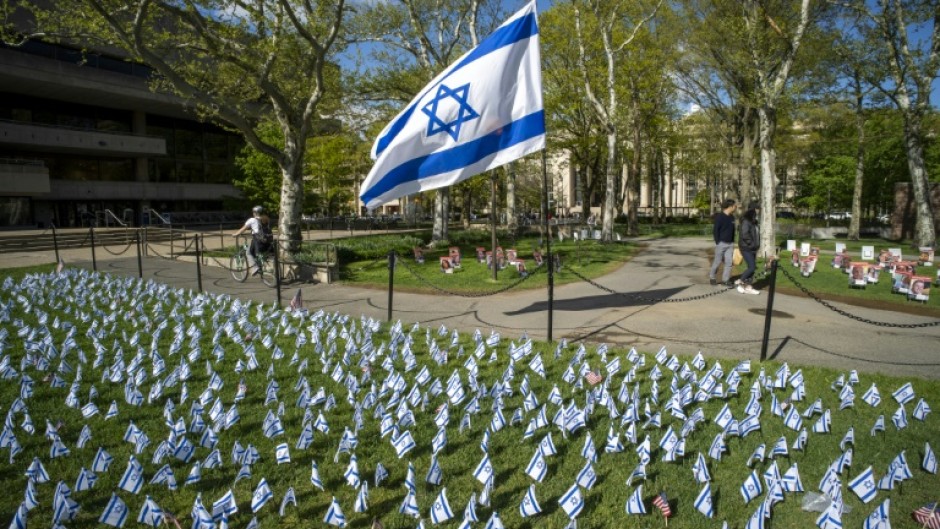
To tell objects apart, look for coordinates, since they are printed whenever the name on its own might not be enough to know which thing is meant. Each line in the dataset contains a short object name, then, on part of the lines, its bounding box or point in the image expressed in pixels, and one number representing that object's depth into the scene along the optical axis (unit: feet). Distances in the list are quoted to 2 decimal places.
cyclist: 45.16
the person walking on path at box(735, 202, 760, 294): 38.91
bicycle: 45.75
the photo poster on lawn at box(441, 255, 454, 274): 49.98
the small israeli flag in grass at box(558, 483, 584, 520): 11.12
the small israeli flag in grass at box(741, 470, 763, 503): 12.16
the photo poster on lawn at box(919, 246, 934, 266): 53.67
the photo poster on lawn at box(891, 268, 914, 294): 37.09
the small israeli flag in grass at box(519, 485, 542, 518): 11.09
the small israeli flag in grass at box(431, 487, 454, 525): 10.80
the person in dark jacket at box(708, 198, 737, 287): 39.81
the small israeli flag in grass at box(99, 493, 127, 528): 10.36
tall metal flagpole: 21.95
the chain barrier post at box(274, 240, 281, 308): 34.83
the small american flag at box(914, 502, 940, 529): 11.04
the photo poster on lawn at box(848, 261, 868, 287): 39.70
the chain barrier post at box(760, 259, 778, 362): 22.58
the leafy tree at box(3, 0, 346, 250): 44.18
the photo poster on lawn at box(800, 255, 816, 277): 45.29
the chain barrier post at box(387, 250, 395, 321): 30.23
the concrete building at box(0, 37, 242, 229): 112.78
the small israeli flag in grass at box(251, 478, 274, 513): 11.16
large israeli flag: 25.16
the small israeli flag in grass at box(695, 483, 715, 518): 11.48
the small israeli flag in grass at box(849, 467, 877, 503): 12.09
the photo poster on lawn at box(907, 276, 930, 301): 35.40
